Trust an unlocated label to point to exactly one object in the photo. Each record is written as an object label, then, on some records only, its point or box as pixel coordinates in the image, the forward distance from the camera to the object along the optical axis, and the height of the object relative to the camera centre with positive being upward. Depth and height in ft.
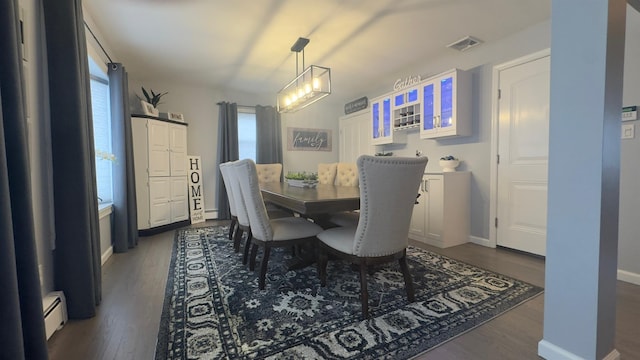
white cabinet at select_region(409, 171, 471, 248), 10.59 -1.77
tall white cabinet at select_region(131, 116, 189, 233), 12.25 -0.02
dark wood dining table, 6.20 -0.78
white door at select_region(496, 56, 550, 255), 9.16 +0.29
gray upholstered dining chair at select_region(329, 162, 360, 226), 9.07 -0.71
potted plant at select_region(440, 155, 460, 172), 11.42 +0.07
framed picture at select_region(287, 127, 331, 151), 18.33 +1.94
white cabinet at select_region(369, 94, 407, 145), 13.92 +2.24
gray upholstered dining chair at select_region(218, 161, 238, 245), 9.41 -0.93
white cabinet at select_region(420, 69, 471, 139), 10.74 +2.49
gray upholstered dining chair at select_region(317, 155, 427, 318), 5.23 -0.98
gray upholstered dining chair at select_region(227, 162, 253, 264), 7.74 -1.17
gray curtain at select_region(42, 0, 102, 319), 5.45 +0.17
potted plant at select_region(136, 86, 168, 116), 12.71 +3.56
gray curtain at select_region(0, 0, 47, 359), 3.01 -0.65
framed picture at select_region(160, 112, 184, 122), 13.82 +2.81
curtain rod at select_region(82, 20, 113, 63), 8.04 +4.35
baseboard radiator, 4.96 -2.66
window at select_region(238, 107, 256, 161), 17.06 +2.29
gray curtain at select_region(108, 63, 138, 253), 10.06 +0.40
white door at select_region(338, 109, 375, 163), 16.98 +2.00
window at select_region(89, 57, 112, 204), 10.00 +1.56
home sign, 15.26 -1.23
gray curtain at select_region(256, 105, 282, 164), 17.03 +2.09
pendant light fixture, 9.51 +2.87
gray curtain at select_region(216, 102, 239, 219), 16.03 +1.62
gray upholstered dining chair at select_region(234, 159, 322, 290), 6.75 -1.56
